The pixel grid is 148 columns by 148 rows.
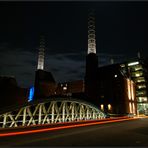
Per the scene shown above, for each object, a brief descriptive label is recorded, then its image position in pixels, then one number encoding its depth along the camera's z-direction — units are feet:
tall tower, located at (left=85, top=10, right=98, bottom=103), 224.86
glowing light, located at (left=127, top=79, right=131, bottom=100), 205.79
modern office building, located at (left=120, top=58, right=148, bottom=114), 256.32
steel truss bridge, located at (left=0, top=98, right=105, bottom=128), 69.59
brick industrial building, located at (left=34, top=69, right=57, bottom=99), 279.08
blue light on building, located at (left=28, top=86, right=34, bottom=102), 298.29
